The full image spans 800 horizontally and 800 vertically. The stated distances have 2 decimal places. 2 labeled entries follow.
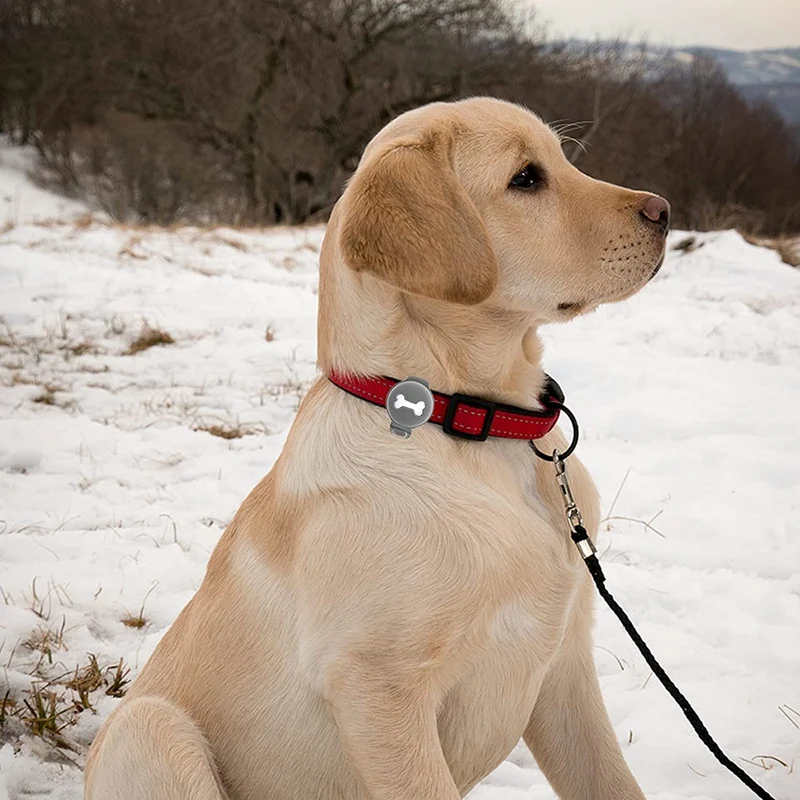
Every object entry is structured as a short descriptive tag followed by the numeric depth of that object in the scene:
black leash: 1.89
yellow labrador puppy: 1.68
